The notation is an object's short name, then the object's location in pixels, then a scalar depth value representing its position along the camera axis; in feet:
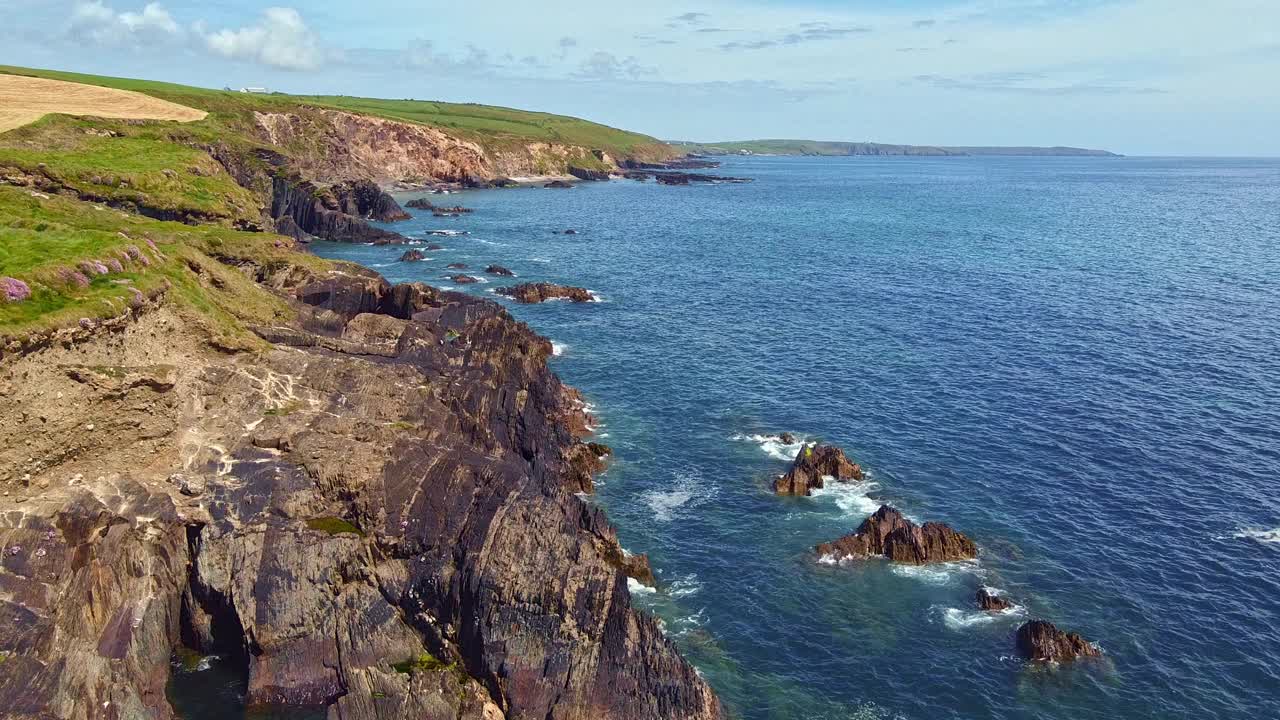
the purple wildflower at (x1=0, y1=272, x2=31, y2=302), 131.13
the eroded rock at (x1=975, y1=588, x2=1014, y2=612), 142.00
